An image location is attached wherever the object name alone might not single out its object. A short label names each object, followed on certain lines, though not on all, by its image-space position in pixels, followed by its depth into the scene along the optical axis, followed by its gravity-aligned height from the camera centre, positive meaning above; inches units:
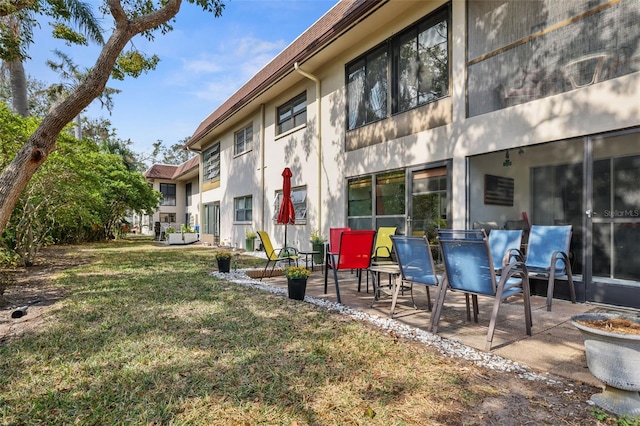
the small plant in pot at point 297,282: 199.2 -37.5
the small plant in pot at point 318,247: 365.7 -30.5
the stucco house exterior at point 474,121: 178.4 +70.6
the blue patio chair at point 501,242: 191.6 -13.4
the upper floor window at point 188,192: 1154.3 +89.5
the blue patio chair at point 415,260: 148.8 -18.9
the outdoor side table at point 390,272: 161.3 -31.1
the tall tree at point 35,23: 280.8 +188.8
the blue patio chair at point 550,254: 175.5 -19.3
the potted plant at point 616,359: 78.5 -33.2
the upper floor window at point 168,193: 1240.8 +91.2
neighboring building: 1133.7 +95.0
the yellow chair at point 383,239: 260.8 -16.0
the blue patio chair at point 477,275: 120.9 -21.0
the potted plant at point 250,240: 532.1 -35.3
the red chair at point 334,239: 278.8 -16.9
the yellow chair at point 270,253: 272.8 -28.0
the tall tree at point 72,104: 172.1 +63.2
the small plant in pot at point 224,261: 301.7 -38.1
